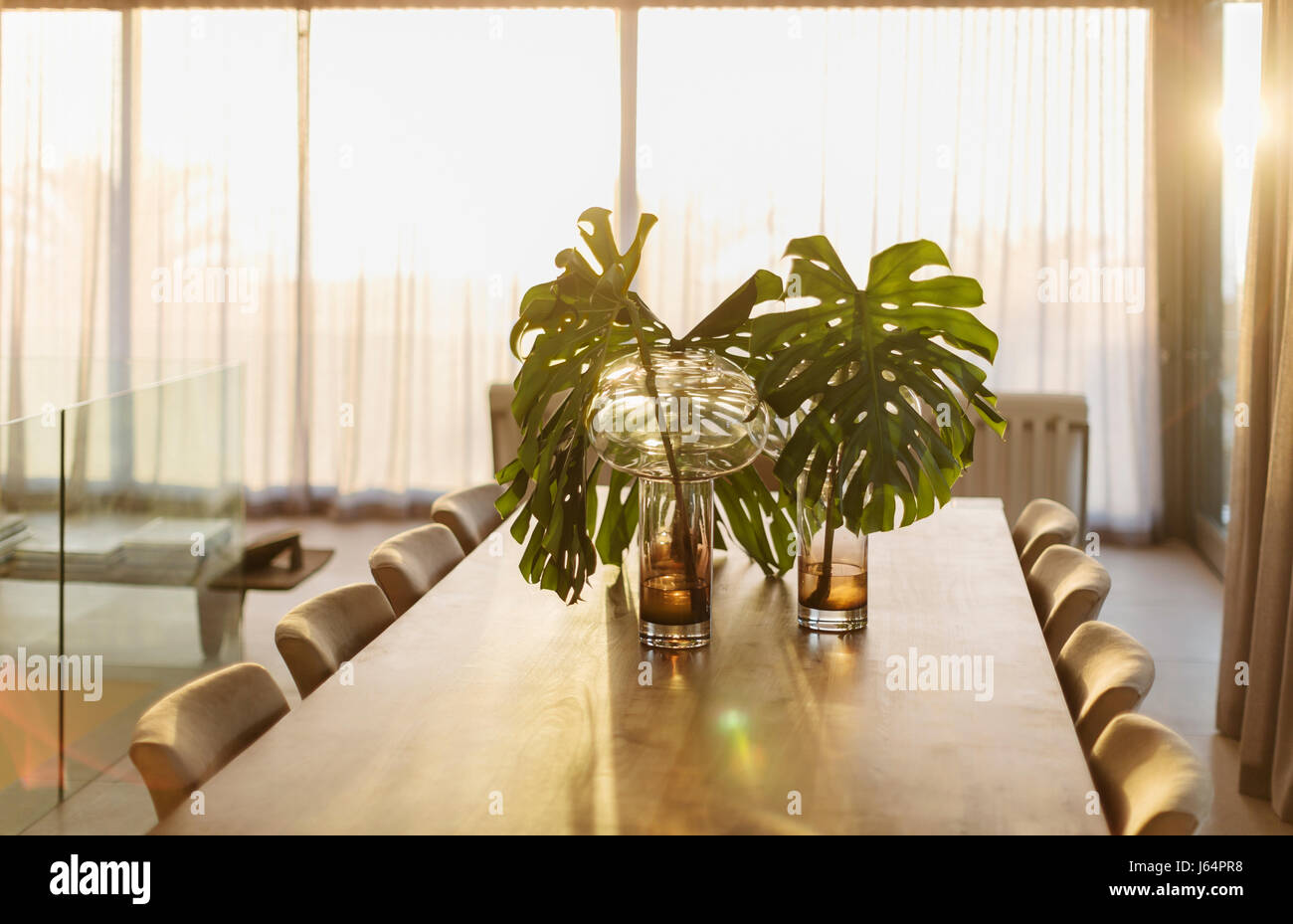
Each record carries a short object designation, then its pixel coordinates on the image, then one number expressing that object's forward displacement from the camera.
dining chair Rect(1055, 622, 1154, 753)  1.90
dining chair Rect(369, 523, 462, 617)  2.62
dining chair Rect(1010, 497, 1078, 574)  2.93
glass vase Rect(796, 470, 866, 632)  2.20
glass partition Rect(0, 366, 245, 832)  3.07
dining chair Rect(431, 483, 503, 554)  3.22
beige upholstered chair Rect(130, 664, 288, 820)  1.66
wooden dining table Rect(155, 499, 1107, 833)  1.51
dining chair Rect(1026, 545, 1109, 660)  2.37
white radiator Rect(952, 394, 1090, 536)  5.49
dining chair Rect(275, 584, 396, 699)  2.14
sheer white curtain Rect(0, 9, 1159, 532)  5.97
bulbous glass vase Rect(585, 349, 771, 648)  1.99
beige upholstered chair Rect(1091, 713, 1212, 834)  1.50
